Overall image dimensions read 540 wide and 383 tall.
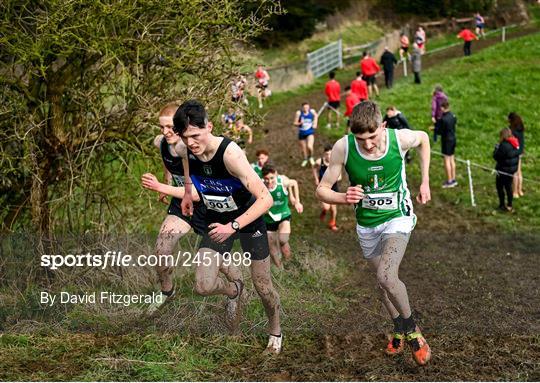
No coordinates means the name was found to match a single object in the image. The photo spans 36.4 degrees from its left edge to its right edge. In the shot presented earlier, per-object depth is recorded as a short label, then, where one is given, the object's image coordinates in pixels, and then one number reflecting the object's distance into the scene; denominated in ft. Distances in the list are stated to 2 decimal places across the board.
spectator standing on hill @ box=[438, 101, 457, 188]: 54.29
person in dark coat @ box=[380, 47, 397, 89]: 92.32
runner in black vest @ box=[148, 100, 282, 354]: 21.15
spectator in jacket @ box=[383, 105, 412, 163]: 53.42
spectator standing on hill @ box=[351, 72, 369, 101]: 70.92
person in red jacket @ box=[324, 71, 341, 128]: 76.18
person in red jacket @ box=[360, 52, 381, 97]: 85.28
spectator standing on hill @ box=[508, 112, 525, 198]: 51.29
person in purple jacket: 59.77
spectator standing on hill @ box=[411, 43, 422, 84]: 92.38
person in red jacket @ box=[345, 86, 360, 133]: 65.10
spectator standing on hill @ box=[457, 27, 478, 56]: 107.76
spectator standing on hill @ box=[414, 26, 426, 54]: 107.55
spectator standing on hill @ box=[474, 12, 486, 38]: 125.91
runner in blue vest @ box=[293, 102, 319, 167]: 61.77
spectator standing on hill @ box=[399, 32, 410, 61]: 107.14
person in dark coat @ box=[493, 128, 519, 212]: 47.98
